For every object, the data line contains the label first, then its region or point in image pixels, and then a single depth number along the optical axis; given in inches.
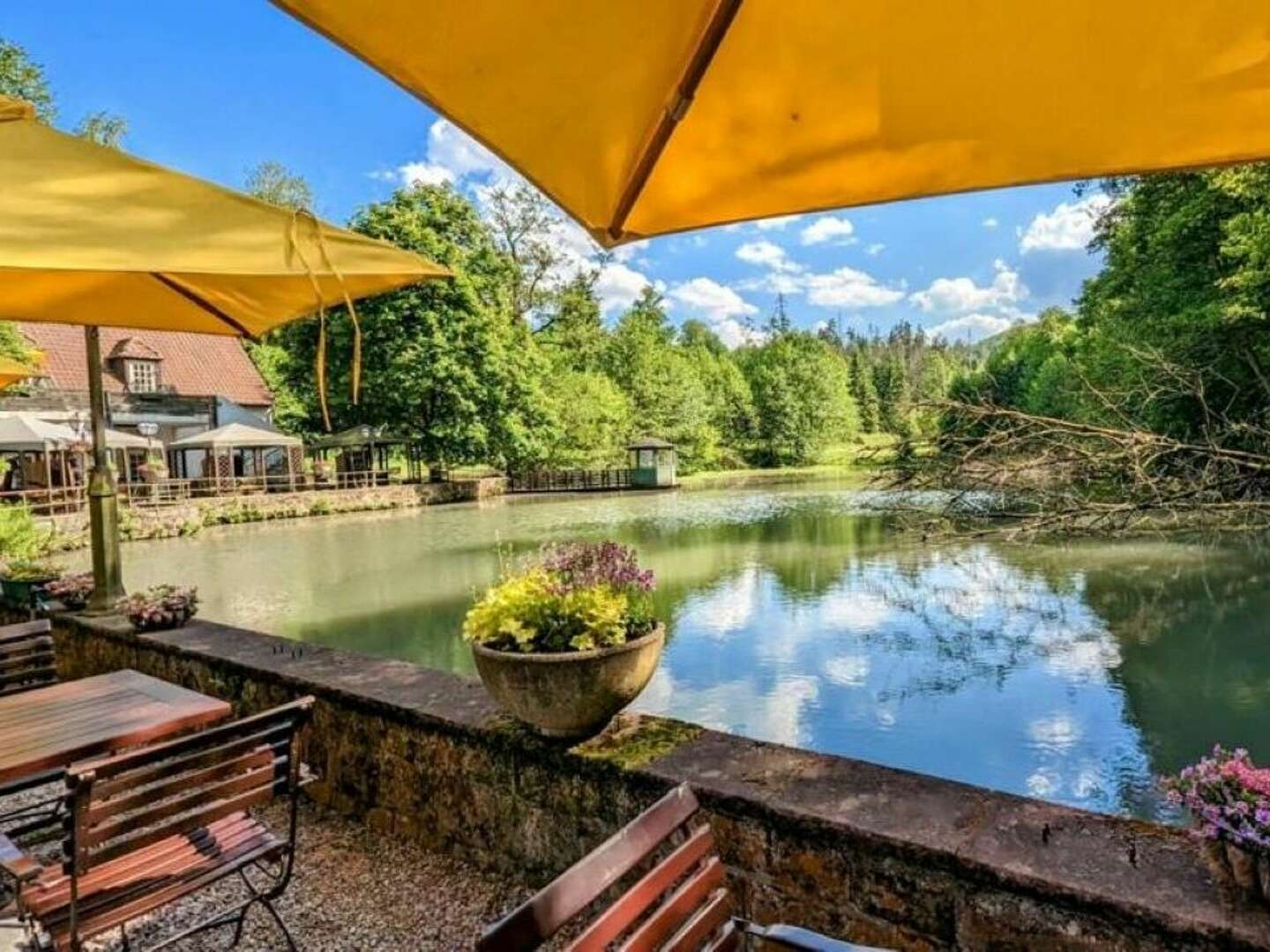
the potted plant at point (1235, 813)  53.1
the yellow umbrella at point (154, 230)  56.6
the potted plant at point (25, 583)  200.7
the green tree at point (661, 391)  1569.9
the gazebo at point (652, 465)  1246.3
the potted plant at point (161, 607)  159.8
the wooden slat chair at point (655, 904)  39.7
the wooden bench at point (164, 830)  67.3
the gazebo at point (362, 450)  1099.9
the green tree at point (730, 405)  1815.9
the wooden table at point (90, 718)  81.7
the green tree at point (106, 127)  813.2
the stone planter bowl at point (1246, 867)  53.4
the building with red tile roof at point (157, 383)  901.2
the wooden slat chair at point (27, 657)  129.5
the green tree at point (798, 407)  1812.3
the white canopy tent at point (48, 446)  746.2
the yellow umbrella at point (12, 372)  186.1
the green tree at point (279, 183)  1425.9
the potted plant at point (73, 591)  188.4
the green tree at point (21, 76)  548.7
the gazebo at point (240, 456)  960.3
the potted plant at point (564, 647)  85.9
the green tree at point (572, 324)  1405.0
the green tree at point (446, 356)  1071.6
